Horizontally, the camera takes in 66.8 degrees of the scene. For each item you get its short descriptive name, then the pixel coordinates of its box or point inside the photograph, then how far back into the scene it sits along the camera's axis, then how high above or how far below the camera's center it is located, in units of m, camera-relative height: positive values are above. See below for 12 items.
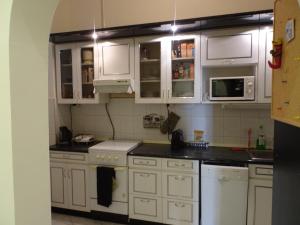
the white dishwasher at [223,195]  2.29 -1.00
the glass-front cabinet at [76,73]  3.05 +0.35
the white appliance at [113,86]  2.72 +0.15
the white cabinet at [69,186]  2.86 -1.13
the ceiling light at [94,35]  2.73 +0.78
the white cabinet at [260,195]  2.24 -0.98
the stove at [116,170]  2.67 -0.86
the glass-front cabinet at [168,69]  2.66 +0.35
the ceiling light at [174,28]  2.50 +0.79
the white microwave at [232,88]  2.41 +0.10
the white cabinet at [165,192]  2.45 -1.05
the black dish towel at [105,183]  2.67 -1.01
